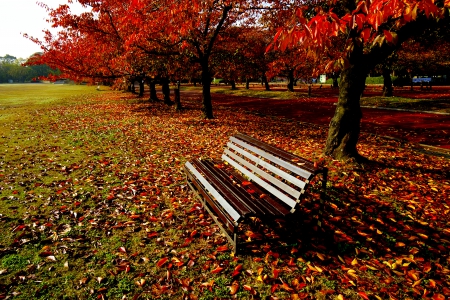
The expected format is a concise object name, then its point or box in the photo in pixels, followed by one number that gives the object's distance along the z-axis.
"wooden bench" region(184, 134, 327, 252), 3.51
